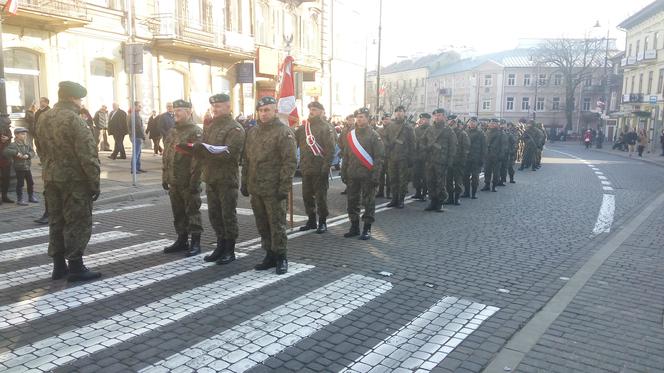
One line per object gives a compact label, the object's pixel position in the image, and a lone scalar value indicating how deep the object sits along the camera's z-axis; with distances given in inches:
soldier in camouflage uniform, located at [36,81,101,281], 216.2
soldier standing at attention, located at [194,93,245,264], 250.7
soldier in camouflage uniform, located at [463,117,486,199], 497.4
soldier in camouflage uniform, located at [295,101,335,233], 329.4
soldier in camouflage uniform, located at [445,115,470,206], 452.8
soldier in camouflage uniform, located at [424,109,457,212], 412.2
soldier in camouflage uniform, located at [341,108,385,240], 316.8
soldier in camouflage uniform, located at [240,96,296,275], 234.5
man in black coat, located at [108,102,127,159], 650.0
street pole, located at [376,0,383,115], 1112.8
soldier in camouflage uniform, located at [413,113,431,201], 436.5
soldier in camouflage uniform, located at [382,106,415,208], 425.1
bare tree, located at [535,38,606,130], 2581.2
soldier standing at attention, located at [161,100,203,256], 262.2
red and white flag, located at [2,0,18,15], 461.7
